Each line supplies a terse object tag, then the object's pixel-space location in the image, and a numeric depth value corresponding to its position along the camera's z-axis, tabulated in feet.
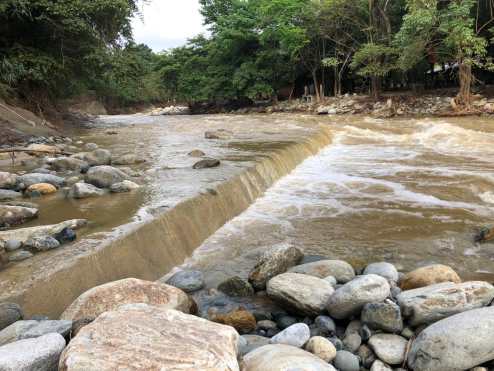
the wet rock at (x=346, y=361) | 7.97
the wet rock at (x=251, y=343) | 8.26
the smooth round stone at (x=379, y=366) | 7.98
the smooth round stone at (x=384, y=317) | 8.86
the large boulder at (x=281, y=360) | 6.85
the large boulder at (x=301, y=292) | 10.04
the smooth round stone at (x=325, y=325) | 9.40
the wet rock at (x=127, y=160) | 25.49
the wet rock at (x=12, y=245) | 11.64
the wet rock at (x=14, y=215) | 13.76
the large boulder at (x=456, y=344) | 7.48
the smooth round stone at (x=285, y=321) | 10.04
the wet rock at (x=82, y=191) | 17.13
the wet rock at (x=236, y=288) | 11.80
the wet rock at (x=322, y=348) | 8.06
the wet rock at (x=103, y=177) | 18.65
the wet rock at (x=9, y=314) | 8.55
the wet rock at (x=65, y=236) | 12.21
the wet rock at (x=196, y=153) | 28.39
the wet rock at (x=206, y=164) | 23.31
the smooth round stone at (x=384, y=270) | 11.41
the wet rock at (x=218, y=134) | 39.94
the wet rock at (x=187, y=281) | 11.81
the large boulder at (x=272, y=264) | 12.14
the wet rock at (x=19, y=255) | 11.04
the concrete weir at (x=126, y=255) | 9.75
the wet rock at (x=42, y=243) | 11.65
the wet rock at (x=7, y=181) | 18.07
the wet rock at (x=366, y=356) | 8.28
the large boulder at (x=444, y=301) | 8.91
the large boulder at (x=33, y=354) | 6.27
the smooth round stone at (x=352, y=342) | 8.69
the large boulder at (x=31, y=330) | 7.64
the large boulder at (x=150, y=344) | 5.95
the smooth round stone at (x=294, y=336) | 8.32
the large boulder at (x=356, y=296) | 9.48
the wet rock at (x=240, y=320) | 9.63
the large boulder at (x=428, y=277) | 10.88
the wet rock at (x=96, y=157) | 24.20
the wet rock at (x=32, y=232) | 12.13
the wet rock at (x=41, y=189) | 17.70
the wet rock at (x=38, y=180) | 18.47
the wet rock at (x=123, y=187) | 18.03
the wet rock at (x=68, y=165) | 22.91
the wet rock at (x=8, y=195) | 16.76
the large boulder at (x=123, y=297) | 9.04
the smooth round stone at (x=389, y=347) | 8.23
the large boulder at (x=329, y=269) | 11.64
